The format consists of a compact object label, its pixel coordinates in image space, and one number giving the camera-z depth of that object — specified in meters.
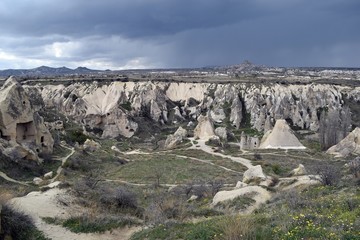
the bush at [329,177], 16.78
